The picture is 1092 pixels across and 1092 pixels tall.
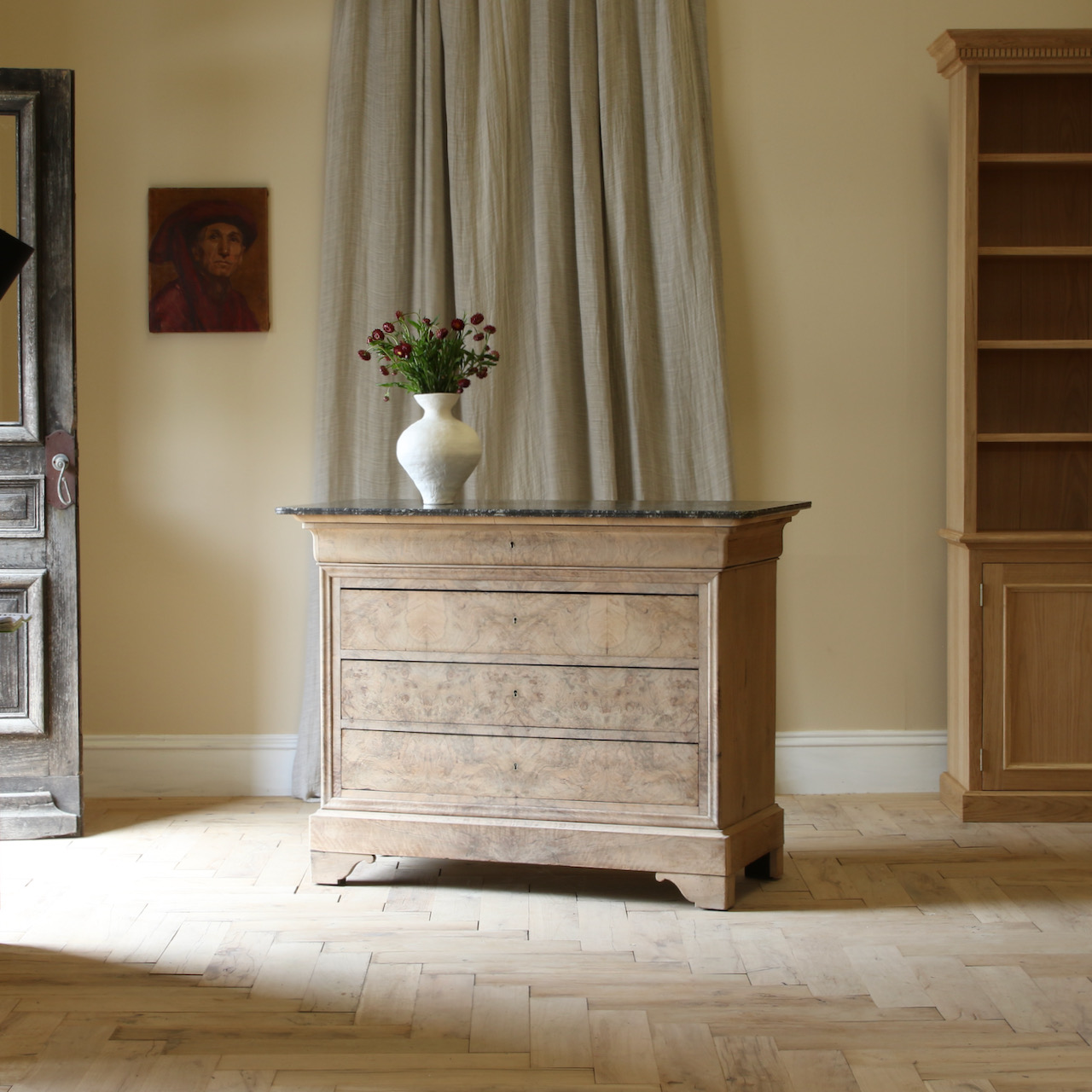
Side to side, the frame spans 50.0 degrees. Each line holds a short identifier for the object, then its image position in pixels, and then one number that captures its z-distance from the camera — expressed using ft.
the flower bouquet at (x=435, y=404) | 9.47
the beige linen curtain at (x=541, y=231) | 11.56
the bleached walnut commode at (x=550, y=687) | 8.74
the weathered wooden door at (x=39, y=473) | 10.66
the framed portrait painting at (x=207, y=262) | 12.05
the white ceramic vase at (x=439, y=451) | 9.46
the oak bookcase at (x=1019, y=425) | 11.05
